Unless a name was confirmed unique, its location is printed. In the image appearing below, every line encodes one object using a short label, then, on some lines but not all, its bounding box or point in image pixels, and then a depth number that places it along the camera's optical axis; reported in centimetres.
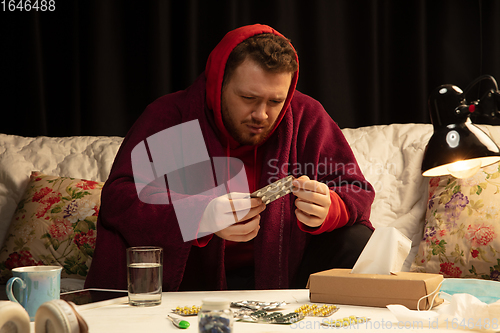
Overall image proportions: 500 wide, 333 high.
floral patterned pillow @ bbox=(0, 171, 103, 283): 464
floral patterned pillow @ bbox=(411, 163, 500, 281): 444
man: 416
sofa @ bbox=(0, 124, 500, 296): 464
